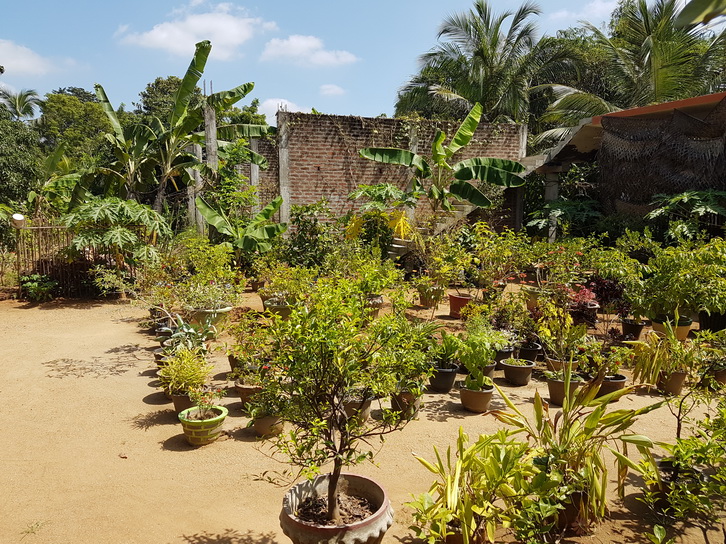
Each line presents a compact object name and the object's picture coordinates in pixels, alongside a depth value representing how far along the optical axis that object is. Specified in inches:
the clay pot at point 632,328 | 294.2
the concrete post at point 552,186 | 525.3
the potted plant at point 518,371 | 228.4
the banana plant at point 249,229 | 400.8
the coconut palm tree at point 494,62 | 773.9
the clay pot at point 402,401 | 180.5
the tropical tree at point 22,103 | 1253.7
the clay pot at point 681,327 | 281.7
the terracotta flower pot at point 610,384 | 208.8
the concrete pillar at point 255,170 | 500.4
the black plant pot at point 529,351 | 252.5
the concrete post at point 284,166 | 465.1
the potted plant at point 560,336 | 212.8
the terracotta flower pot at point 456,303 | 343.6
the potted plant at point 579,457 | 117.9
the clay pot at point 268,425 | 176.2
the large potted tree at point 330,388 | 103.1
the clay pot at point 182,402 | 190.5
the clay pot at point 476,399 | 198.2
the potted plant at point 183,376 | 187.9
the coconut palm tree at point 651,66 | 565.9
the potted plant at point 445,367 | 213.5
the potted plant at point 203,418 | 171.2
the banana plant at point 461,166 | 417.7
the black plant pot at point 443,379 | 217.3
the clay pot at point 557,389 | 203.6
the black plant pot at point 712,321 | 294.0
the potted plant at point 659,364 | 198.8
